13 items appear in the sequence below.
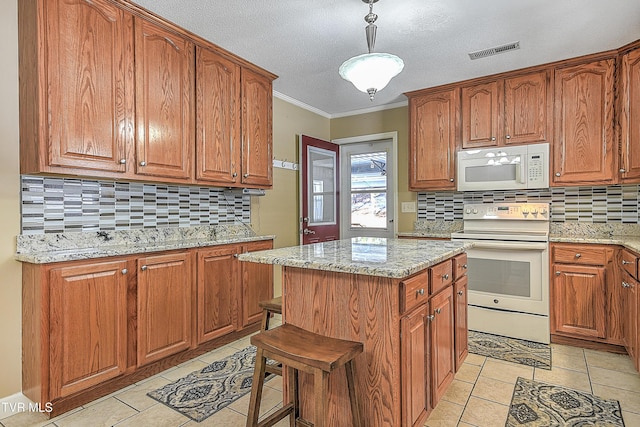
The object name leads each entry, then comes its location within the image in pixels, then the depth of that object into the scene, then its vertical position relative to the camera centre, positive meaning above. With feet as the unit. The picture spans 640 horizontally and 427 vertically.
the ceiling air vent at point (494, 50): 9.12 +4.14
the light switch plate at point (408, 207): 13.88 +0.16
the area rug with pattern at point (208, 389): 6.78 -3.60
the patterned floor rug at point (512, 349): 8.79 -3.60
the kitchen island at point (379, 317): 4.96 -1.57
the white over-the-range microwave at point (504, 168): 10.52 +1.30
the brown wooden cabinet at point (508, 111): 10.56 +3.03
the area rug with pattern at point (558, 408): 6.21 -3.60
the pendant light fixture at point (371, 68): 6.42 +2.60
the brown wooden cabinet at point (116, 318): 6.28 -2.13
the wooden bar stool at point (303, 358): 4.40 -1.85
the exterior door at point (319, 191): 13.96 +0.85
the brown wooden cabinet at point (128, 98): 6.47 +2.46
